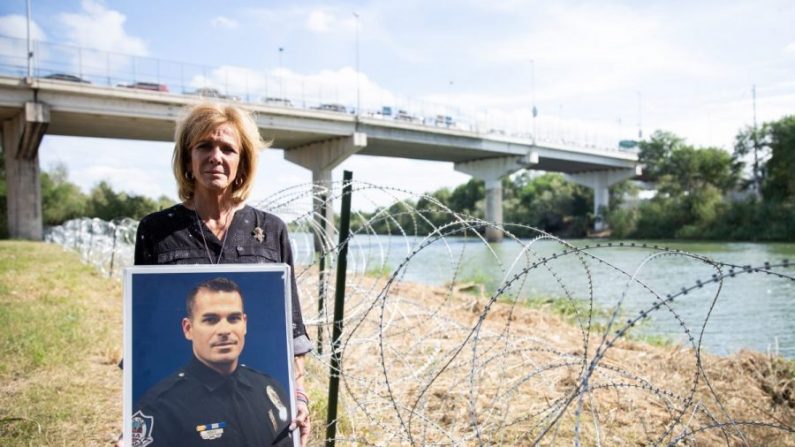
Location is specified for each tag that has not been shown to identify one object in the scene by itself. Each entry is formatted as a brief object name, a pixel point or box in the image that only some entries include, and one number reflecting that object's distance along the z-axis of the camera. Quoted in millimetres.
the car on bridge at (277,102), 31948
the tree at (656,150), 55312
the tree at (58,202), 58094
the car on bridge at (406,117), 37634
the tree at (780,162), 37625
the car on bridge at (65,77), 26234
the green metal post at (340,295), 3922
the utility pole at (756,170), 42094
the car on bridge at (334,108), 34350
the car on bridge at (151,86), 27764
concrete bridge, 26109
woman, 2389
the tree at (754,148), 41812
